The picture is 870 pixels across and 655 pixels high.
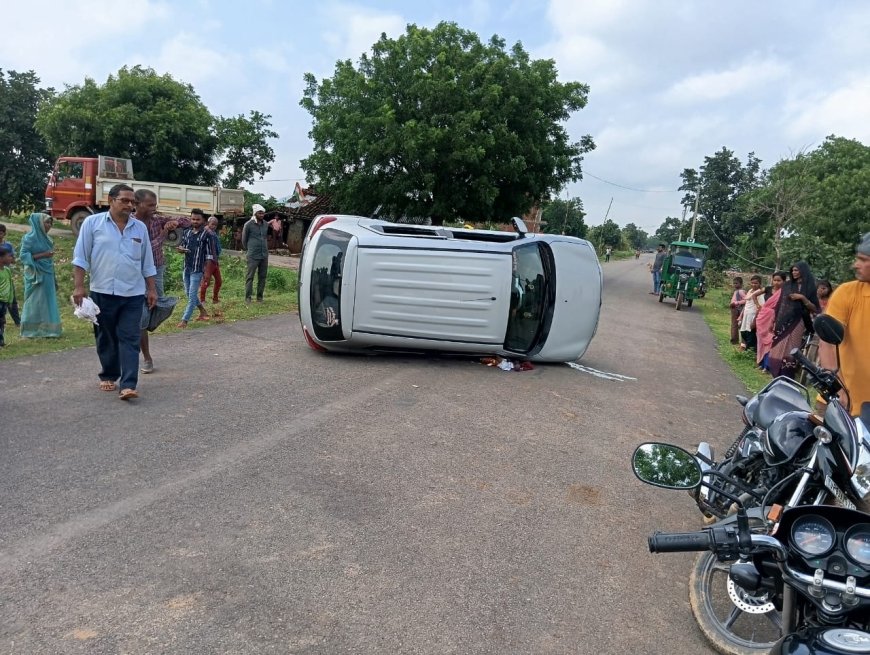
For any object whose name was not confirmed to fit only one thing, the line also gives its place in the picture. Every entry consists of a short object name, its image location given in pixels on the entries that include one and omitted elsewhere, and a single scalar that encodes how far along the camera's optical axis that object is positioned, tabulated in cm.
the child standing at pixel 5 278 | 861
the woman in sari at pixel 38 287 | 868
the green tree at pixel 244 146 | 3516
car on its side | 834
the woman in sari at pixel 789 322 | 873
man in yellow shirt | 394
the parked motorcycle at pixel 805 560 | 183
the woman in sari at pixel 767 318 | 1012
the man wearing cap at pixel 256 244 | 1260
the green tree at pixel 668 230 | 8782
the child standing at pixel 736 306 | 1460
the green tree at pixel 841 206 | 3153
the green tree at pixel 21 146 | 3800
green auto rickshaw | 2167
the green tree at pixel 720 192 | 5416
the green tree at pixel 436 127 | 2172
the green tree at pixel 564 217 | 6994
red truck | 2434
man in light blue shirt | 587
